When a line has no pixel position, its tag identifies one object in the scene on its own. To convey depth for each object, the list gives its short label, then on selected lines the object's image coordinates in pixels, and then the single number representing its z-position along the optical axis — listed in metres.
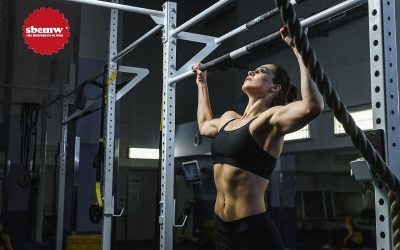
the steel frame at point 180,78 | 1.28
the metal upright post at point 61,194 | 5.52
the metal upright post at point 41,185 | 6.47
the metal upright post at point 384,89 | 1.25
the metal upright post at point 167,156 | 2.44
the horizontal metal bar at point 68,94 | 3.96
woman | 1.70
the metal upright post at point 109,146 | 3.06
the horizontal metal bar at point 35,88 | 5.38
